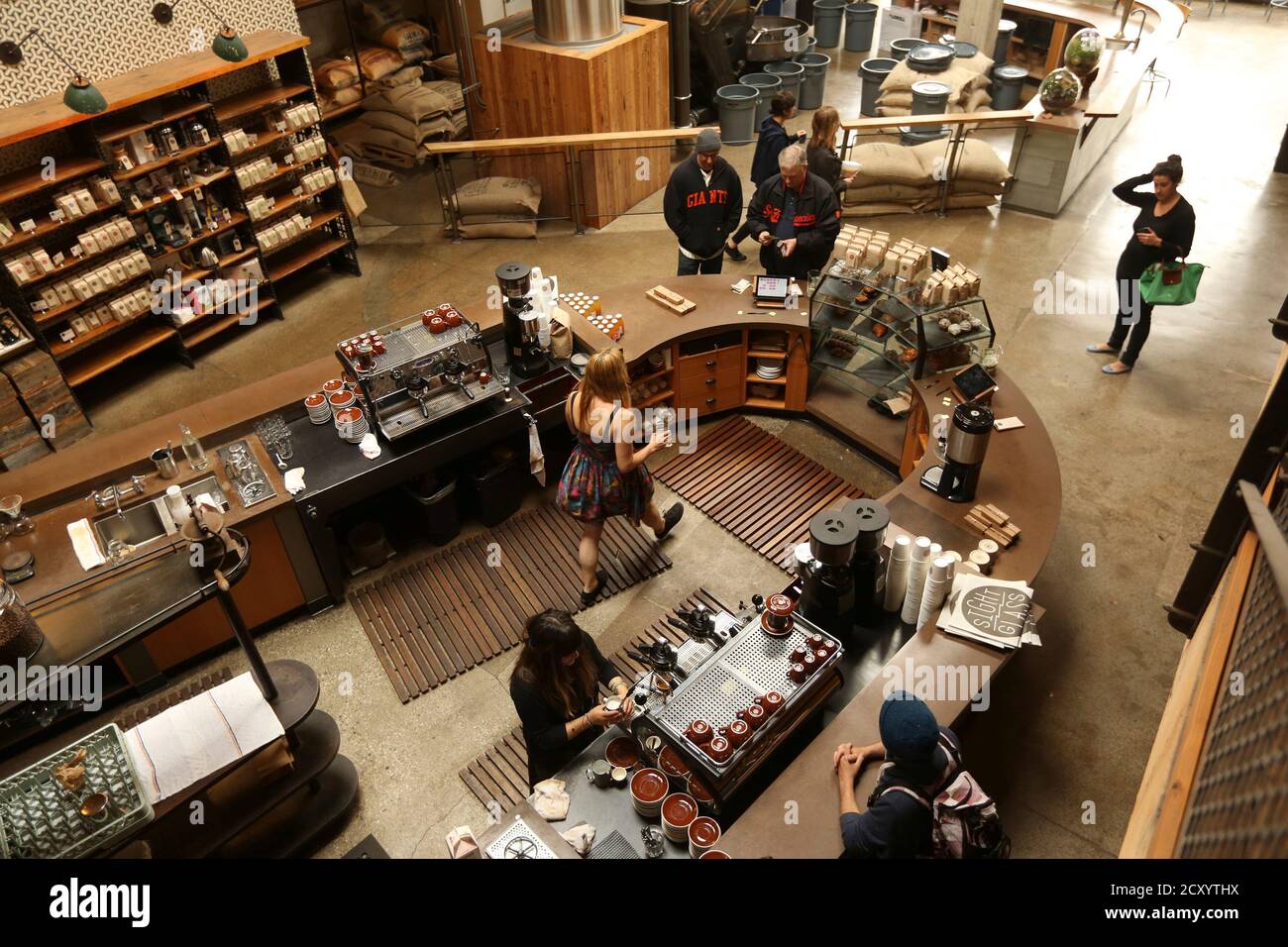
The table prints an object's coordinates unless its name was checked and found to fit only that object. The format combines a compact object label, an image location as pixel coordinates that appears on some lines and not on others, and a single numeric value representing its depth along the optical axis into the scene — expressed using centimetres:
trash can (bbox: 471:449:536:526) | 607
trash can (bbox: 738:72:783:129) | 1105
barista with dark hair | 359
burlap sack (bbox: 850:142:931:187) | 936
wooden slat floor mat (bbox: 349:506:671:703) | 545
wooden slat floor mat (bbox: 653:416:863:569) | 615
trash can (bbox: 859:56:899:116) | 1145
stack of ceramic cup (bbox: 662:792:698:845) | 349
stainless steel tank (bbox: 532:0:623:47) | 893
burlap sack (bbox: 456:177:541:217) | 941
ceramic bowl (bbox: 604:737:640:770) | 376
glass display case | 589
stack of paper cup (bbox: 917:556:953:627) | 405
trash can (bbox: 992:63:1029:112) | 1112
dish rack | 315
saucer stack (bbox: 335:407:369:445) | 554
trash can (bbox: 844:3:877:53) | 1361
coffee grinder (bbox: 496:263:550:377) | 588
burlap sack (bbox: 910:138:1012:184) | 938
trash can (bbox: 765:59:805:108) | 1141
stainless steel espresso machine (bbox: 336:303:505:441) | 552
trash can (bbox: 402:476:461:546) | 594
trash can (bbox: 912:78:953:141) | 1012
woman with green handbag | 627
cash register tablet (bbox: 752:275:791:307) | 671
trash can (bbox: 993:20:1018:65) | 1216
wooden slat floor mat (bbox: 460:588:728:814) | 466
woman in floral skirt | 484
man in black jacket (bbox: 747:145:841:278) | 658
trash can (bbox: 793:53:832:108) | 1184
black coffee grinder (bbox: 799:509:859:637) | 384
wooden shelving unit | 666
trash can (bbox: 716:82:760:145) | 1069
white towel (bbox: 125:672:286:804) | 371
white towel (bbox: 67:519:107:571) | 480
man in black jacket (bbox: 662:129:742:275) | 691
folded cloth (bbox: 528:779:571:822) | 359
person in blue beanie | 296
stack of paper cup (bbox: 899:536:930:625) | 416
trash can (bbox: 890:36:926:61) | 1201
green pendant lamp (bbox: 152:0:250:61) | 699
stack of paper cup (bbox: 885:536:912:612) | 418
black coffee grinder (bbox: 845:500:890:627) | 397
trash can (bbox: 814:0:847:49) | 1363
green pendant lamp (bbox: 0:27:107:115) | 613
